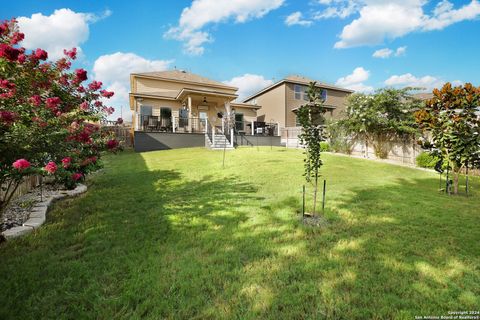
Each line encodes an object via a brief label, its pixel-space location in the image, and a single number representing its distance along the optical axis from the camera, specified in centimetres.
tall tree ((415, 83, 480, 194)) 565
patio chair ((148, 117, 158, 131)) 1661
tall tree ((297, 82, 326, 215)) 389
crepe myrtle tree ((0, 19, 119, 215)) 259
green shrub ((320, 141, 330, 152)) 1588
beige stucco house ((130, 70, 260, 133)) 1705
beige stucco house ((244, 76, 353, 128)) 2469
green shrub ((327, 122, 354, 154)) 1509
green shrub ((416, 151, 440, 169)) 1050
